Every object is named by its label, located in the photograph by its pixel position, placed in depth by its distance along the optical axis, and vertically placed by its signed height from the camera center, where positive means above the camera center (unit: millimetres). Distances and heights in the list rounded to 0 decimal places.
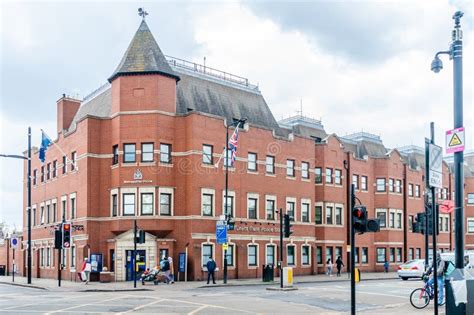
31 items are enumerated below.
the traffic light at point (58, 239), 35156 -2501
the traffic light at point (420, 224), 23031 -1137
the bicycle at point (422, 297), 20031 -3423
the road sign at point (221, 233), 37344 -2339
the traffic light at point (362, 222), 15430 -705
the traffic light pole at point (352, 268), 15008 -1845
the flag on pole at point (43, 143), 41906 +3660
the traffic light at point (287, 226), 32688 -1680
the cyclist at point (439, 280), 19641 -2865
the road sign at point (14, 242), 40844 -3105
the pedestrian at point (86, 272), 36938 -4664
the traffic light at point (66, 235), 35094 -2275
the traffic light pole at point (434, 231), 14008 -945
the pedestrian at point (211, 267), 36225 -4302
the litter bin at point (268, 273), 37094 -4817
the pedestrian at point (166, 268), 36625 -4420
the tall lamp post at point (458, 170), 12727 +532
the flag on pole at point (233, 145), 38375 +3175
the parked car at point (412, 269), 39781 -4969
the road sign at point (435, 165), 13719 +668
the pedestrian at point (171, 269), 36997 -4746
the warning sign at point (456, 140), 13461 +1204
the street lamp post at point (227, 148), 36562 +3068
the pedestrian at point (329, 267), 46406 -5542
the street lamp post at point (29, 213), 37462 -1049
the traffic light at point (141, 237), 34481 -2387
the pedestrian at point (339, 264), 46031 -5287
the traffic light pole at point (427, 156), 13852 +887
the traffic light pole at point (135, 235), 33938 -2229
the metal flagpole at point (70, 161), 42178 +2449
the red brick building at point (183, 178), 39812 +1301
